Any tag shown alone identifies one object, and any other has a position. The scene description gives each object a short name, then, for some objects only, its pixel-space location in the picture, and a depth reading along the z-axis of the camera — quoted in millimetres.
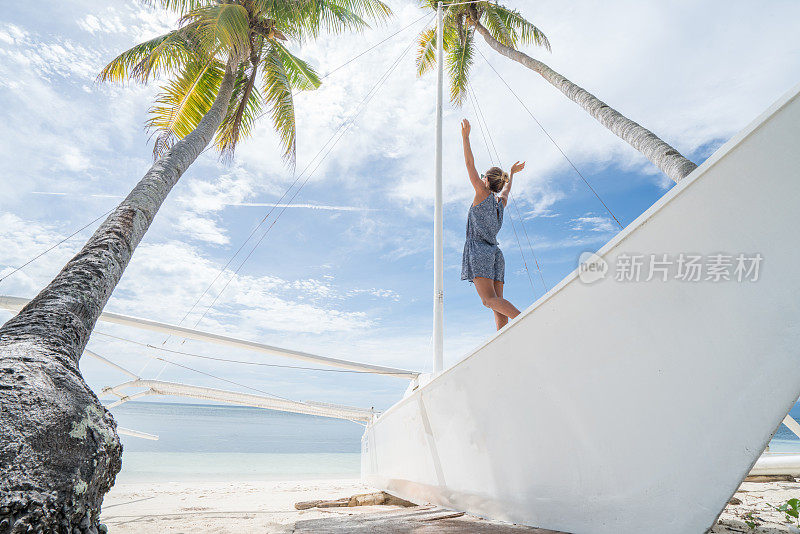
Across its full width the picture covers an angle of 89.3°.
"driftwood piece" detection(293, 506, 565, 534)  1729
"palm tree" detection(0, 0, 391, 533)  924
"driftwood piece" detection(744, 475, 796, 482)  3107
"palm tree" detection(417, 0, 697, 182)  4047
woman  2730
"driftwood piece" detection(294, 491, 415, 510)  3703
